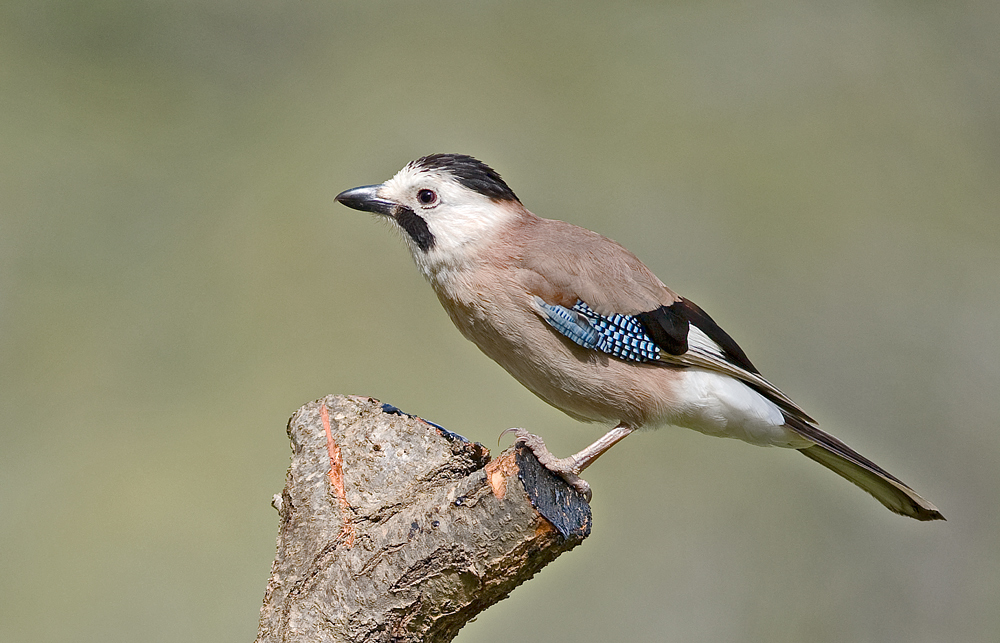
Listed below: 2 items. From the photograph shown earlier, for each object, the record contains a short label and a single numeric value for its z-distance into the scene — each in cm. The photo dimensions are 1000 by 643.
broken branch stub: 489
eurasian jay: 599
